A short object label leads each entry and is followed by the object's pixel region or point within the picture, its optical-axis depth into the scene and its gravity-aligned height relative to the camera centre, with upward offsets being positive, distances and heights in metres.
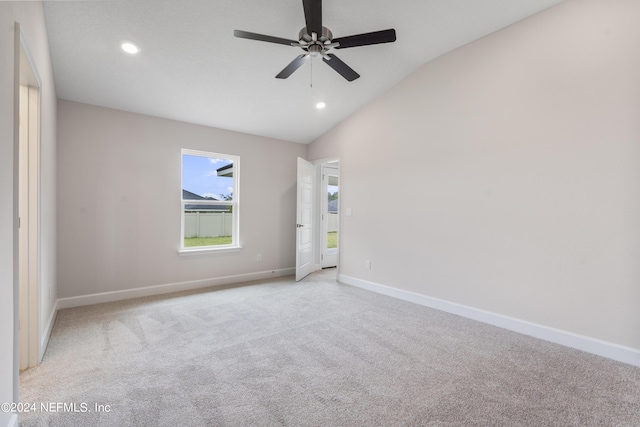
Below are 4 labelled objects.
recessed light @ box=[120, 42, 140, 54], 2.79 +1.59
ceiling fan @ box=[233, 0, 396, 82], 2.24 +1.42
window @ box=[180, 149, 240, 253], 4.46 +0.18
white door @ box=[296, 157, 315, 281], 5.01 -0.12
